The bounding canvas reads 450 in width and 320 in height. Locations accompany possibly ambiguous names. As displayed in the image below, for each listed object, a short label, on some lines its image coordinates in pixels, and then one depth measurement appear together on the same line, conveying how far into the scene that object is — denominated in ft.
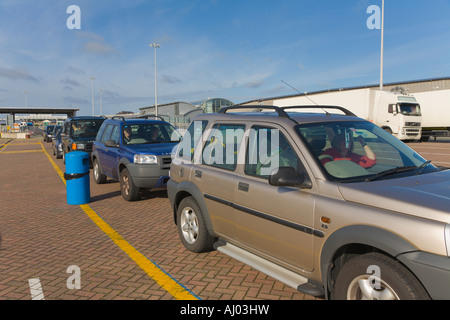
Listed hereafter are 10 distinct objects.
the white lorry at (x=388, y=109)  77.56
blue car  25.08
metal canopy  222.07
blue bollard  25.09
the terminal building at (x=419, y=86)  130.00
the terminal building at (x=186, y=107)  224.74
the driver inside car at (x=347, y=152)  11.03
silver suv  7.79
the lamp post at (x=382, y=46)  92.63
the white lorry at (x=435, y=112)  87.76
